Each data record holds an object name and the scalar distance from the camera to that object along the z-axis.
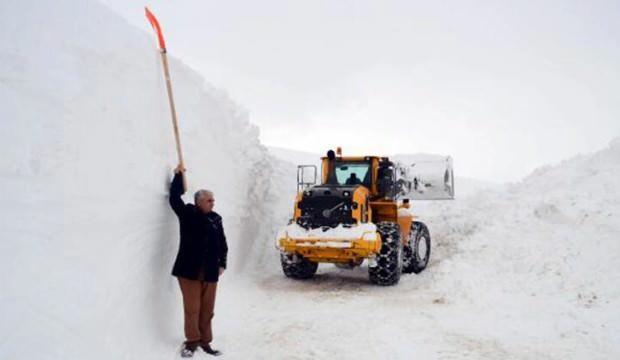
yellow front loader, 10.11
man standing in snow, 5.74
